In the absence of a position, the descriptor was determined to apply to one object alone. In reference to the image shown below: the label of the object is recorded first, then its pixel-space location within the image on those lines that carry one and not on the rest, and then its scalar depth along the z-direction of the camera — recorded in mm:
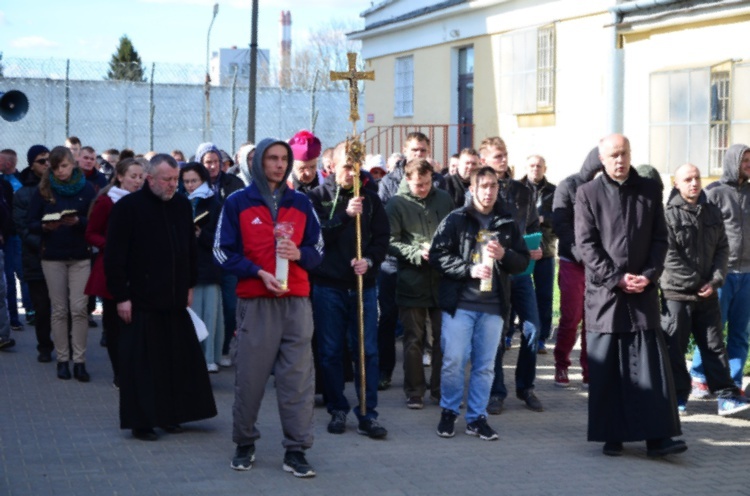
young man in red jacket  7613
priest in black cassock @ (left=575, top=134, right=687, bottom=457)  8219
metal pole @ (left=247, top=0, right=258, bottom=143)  21208
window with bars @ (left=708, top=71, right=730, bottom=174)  15422
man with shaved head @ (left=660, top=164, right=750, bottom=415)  9570
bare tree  79744
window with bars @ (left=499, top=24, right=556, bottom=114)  19516
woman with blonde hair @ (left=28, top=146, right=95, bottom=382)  10992
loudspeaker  15617
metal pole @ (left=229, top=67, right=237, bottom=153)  29952
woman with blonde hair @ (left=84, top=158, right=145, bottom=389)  10328
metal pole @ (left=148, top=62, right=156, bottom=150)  29766
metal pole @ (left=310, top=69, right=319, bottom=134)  28634
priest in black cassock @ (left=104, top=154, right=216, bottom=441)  8766
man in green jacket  9930
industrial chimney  112150
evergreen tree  72938
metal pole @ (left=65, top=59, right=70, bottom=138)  29281
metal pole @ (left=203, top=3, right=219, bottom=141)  32672
